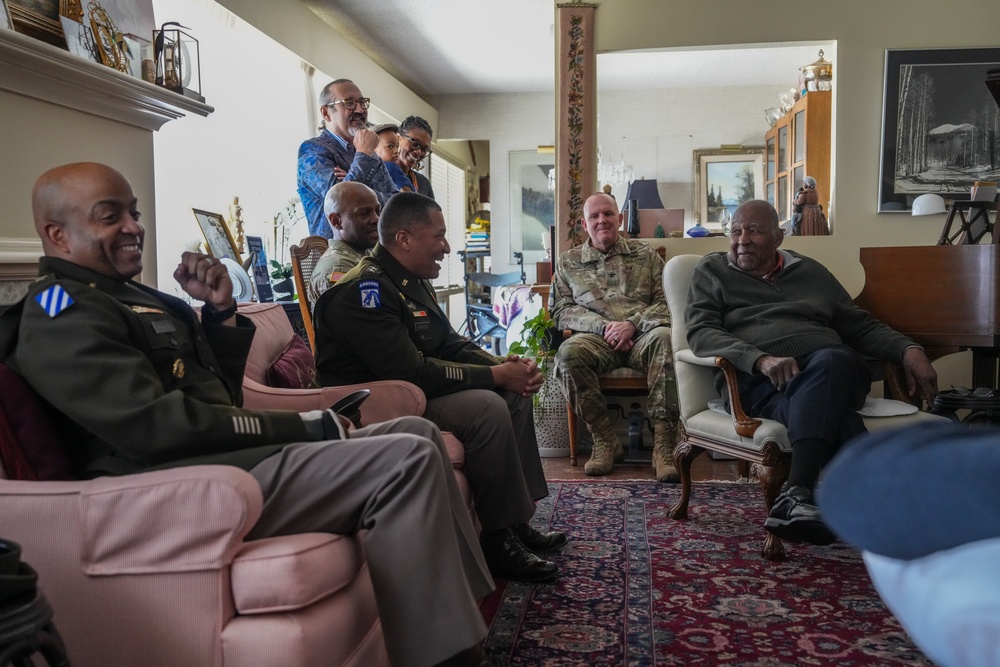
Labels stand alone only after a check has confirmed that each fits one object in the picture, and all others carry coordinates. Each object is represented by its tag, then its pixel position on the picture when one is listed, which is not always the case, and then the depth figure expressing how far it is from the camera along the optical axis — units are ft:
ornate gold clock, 9.66
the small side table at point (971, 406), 9.55
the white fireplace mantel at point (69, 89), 8.18
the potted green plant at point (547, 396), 14.20
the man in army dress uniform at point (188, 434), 5.12
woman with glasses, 14.40
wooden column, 15.93
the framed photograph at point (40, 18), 8.45
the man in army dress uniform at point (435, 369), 8.15
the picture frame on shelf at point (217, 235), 13.91
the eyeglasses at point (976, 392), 9.74
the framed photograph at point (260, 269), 15.98
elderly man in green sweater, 8.82
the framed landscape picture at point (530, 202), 32.65
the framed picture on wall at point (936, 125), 15.20
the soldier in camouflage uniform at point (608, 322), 13.11
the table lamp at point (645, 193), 24.08
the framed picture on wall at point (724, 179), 31.32
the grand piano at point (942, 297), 10.52
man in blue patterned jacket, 13.03
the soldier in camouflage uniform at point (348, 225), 10.28
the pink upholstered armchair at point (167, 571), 4.73
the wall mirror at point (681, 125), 31.37
